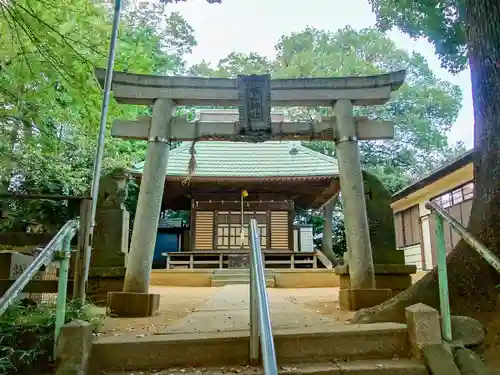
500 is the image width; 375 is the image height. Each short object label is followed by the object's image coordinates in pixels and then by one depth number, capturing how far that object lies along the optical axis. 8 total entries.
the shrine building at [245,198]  13.27
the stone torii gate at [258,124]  4.93
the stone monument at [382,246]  5.38
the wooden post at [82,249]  3.76
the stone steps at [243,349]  2.61
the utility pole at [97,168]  3.78
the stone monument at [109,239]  4.98
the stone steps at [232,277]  11.70
